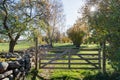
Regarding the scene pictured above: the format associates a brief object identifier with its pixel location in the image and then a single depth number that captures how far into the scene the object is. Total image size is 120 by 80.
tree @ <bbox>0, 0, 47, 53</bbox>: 5.02
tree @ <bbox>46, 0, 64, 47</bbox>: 14.28
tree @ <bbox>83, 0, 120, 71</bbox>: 3.01
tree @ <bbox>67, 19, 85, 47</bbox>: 12.95
